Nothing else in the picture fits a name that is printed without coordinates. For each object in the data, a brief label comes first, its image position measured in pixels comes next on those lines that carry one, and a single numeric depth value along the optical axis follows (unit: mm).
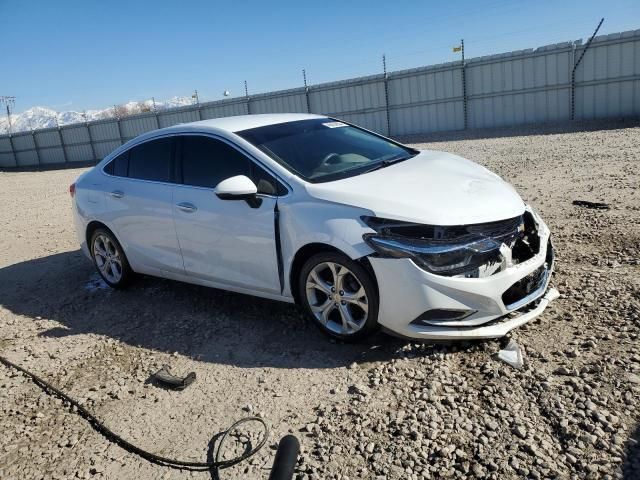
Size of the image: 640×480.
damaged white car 3385
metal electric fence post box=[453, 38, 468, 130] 20062
